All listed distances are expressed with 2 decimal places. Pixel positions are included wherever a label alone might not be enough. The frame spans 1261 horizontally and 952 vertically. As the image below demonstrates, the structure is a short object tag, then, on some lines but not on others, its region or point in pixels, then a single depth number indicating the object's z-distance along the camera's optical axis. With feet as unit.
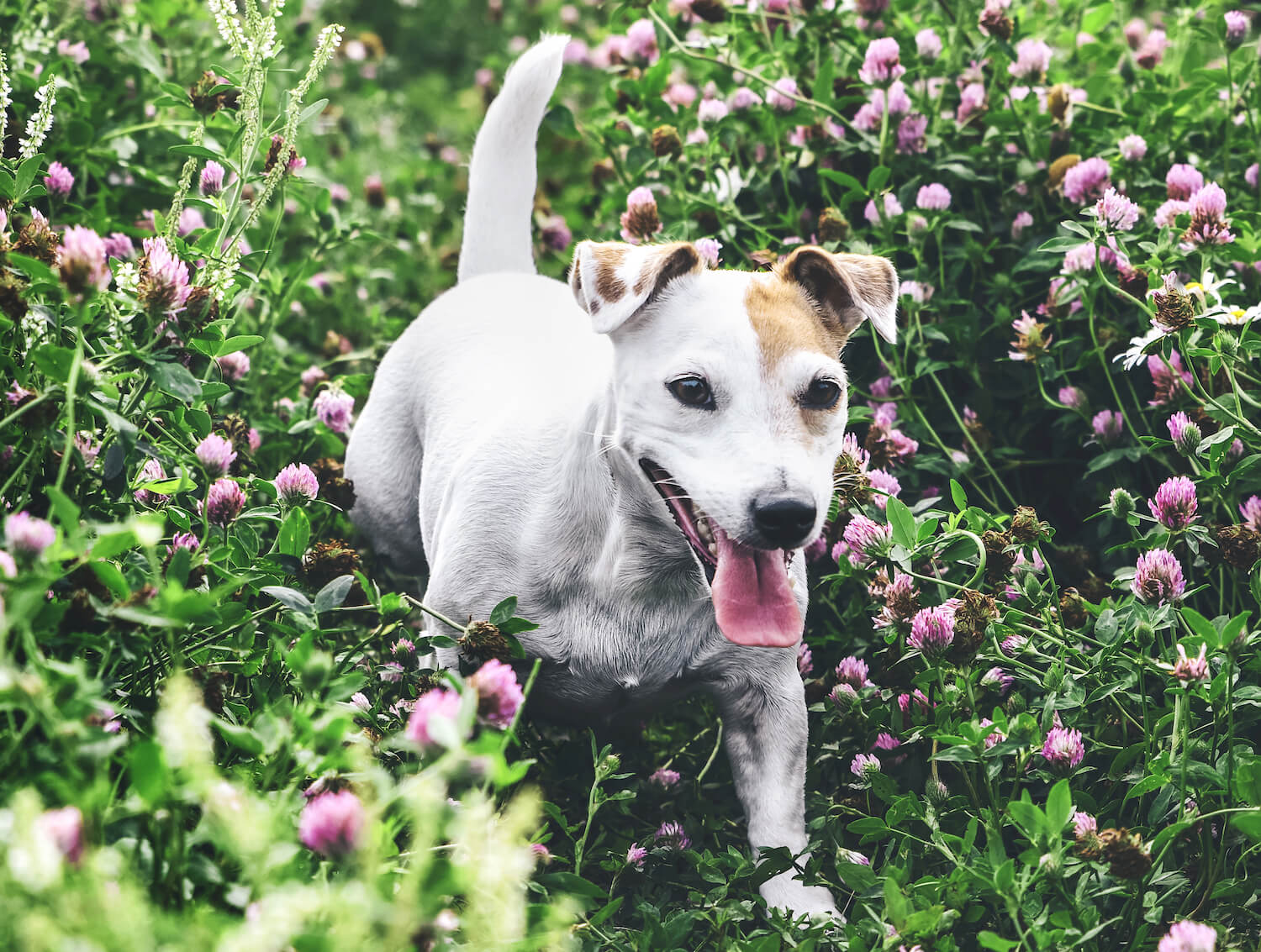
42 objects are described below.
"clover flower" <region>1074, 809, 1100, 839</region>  6.81
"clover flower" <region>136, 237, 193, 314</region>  6.30
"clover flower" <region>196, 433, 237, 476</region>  7.42
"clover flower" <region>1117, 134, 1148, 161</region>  10.89
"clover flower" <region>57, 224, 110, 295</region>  5.67
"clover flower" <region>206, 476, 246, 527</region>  7.72
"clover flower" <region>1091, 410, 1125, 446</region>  10.10
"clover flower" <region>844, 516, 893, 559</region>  7.75
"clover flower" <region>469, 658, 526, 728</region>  5.20
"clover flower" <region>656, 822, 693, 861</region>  8.43
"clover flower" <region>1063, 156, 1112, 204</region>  10.41
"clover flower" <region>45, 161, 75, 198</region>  9.45
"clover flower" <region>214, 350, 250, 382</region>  10.71
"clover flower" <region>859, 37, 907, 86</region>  10.78
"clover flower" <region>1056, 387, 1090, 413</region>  10.25
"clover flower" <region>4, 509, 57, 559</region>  5.20
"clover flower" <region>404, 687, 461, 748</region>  4.66
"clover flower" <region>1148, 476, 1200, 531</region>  7.94
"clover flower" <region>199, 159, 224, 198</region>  8.68
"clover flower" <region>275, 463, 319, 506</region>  8.30
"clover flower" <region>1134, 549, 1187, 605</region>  7.66
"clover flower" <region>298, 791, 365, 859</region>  4.43
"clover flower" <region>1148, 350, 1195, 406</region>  9.38
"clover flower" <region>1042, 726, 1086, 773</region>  7.30
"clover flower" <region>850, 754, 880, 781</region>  8.05
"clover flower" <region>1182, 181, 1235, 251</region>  8.70
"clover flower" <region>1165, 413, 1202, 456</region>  8.20
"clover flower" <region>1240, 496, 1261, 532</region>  8.41
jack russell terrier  7.47
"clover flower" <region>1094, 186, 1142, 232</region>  8.86
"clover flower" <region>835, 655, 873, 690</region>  8.99
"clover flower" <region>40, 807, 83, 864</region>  4.30
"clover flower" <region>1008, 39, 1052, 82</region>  11.16
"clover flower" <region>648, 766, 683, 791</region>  9.33
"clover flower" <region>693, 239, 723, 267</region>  10.21
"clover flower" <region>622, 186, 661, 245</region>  10.77
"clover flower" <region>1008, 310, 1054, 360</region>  9.96
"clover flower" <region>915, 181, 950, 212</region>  10.62
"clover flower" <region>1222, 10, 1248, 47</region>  10.67
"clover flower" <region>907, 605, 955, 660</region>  7.32
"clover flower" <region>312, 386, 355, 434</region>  11.28
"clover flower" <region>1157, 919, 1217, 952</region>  5.69
